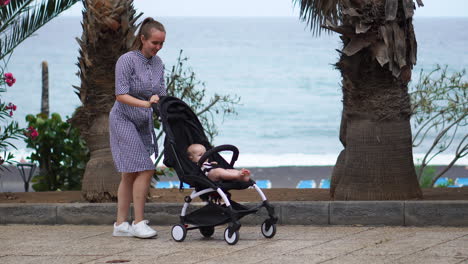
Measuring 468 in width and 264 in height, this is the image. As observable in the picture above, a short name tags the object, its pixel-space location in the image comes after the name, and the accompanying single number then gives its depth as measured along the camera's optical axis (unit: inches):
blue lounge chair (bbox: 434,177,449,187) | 702.4
